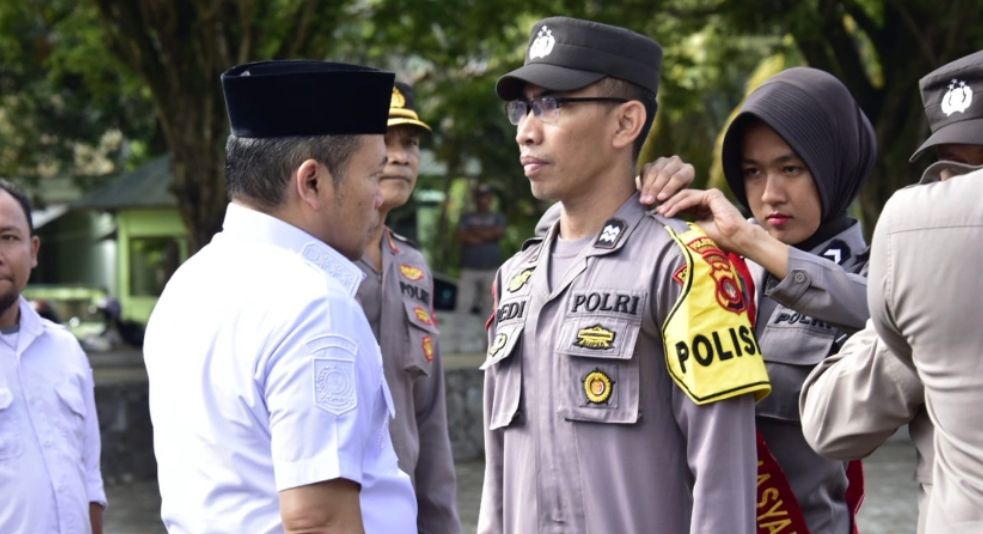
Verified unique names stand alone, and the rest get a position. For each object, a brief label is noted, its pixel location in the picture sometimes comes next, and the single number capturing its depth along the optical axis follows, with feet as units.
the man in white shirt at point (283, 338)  16.26
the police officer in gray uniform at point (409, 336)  29.28
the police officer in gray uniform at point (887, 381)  17.65
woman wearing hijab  20.95
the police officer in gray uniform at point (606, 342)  19.85
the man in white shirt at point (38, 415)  25.93
